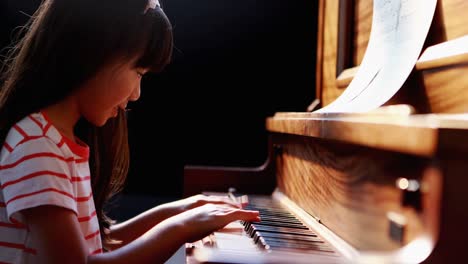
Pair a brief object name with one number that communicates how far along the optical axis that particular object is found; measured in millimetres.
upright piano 523
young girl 899
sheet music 1016
